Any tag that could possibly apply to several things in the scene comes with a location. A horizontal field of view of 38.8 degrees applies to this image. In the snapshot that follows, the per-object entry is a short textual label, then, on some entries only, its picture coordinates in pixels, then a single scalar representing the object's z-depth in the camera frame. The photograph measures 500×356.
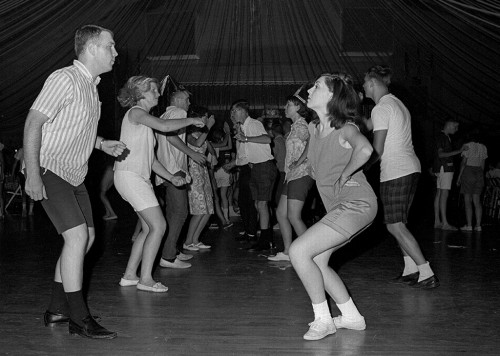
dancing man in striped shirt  3.67
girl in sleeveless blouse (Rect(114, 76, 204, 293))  4.93
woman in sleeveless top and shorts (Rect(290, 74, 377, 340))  3.75
